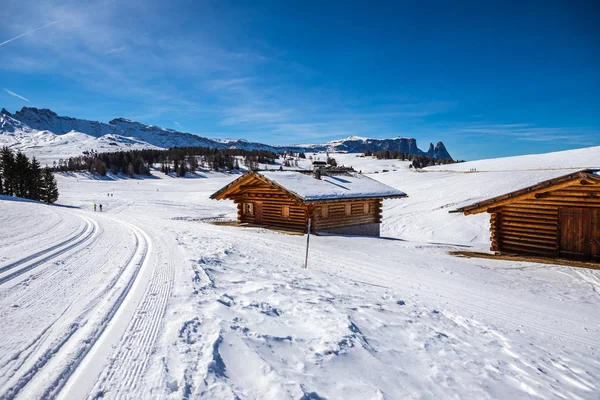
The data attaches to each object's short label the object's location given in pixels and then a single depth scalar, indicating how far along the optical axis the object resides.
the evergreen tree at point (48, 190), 52.16
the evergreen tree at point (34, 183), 52.19
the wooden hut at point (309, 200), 21.31
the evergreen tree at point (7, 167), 49.73
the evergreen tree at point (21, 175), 50.44
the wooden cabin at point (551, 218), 13.75
